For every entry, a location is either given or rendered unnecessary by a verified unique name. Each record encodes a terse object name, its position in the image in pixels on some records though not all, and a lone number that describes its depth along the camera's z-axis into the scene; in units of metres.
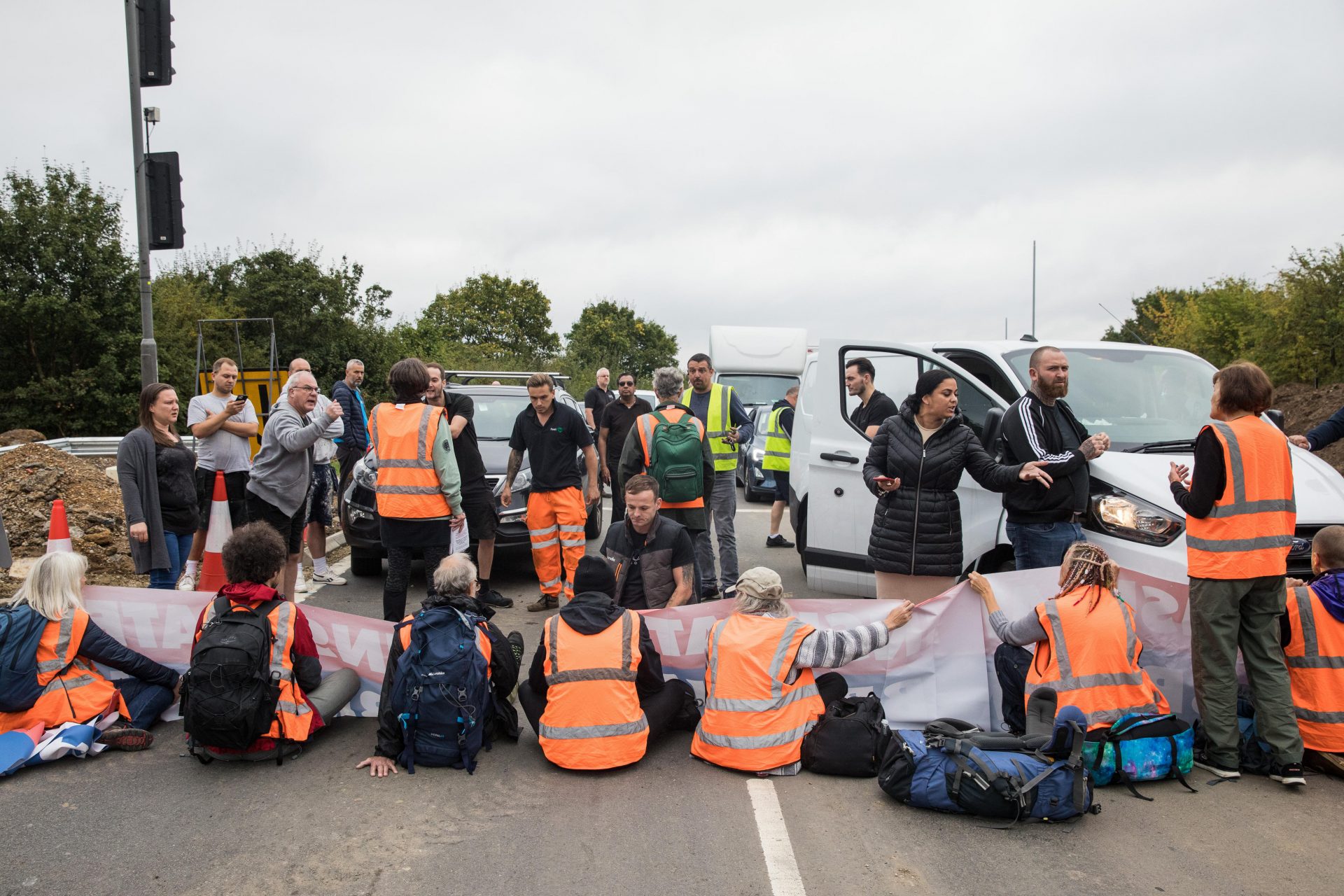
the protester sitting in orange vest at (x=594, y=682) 4.49
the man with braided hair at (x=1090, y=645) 4.36
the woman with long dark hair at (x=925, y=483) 5.35
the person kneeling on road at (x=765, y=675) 4.41
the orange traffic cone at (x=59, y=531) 5.87
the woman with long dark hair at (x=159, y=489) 6.20
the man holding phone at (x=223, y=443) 7.11
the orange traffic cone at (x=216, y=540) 6.81
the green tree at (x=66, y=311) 20.84
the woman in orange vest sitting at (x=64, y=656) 4.59
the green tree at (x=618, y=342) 54.34
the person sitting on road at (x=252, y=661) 4.41
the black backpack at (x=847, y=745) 4.47
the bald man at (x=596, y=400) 13.16
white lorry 15.55
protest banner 4.99
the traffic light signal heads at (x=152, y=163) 8.02
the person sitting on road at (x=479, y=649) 4.59
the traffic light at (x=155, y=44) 7.98
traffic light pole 8.09
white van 5.16
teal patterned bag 4.34
